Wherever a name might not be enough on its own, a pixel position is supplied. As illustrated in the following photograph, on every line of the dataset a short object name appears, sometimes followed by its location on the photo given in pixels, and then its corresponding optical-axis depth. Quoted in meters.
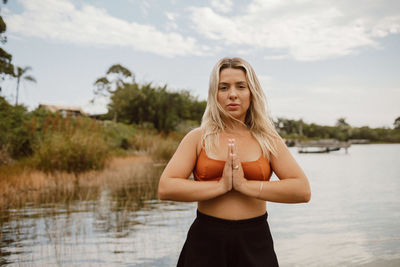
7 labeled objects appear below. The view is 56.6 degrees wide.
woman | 1.88
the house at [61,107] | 53.28
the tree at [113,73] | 49.72
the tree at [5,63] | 9.80
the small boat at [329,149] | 43.22
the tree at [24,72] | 46.29
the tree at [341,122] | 98.62
